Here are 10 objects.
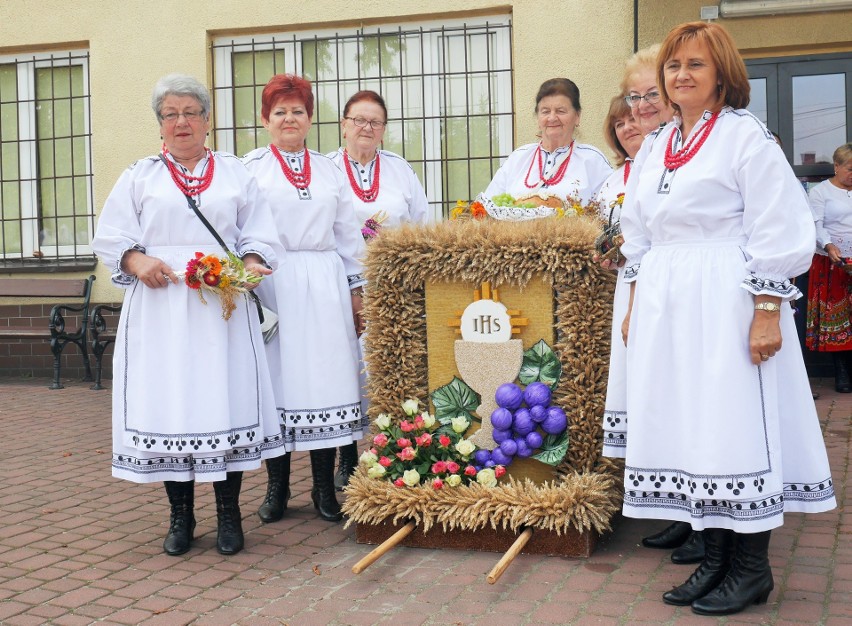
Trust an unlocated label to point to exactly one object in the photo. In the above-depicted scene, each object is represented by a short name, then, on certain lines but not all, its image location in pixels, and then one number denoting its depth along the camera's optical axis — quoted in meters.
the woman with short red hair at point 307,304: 4.85
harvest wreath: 4.13
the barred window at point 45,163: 10.29
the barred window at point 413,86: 9.05
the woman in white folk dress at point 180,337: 4.25
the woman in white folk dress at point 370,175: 5.44
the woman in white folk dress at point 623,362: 4.03
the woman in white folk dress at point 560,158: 5.19
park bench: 9.75
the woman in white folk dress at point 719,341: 3.36
